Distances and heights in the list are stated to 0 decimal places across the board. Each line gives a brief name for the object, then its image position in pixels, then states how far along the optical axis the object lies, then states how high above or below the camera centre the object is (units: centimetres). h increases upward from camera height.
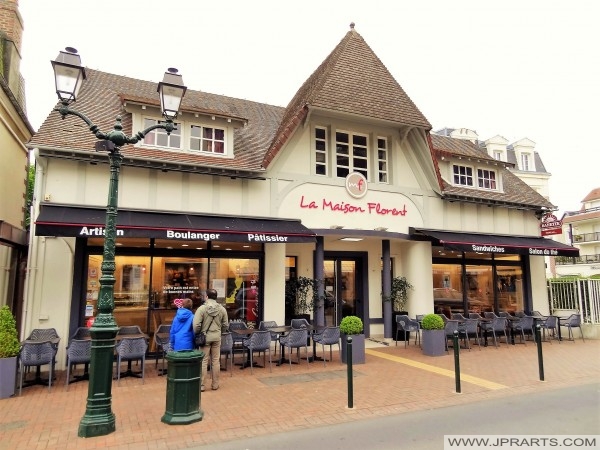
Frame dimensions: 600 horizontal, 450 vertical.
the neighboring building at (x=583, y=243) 4044 +420
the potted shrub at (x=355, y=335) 984 -117
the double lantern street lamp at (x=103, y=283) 542 +4
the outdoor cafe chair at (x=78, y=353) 788 -124
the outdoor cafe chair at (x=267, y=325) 1065 -102
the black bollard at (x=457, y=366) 741 -141
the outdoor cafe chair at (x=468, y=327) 1212 -119
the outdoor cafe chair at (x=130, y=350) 814 -124
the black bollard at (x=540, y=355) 827 -137
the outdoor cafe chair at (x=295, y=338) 952 -119
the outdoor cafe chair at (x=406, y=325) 1249 -118
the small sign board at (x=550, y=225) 1545 +225
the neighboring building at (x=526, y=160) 3419 +1030
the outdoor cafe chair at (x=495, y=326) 1256 -119
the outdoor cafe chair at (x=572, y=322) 1369 -118
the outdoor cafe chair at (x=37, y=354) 755 -123
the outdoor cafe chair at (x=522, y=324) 1306 -120
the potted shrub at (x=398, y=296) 1367 -35
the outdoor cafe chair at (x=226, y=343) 889 -121
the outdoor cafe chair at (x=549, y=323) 1330 -118
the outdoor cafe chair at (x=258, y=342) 915 -123
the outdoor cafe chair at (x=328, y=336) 991 -119
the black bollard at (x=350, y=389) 657 -161
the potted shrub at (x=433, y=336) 1110 -132
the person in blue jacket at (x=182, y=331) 739 -79
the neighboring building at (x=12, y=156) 1128 +381
